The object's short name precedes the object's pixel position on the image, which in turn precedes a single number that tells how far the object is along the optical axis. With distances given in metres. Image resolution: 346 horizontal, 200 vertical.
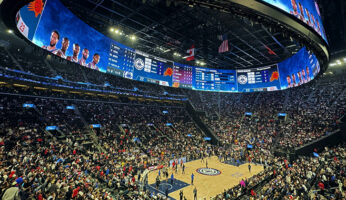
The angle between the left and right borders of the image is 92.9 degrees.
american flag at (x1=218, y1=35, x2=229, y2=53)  20.83
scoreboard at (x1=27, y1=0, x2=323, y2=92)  14.14
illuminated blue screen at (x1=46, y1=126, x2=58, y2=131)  18.99
